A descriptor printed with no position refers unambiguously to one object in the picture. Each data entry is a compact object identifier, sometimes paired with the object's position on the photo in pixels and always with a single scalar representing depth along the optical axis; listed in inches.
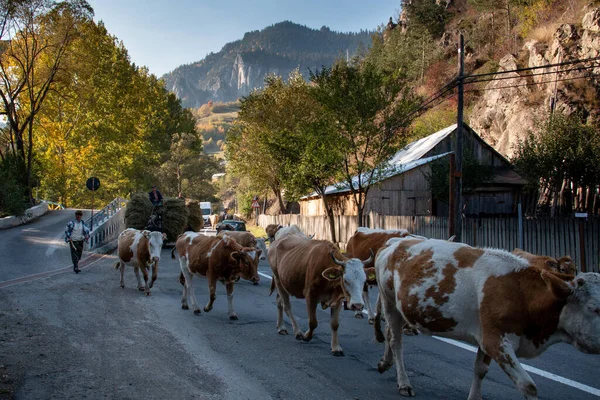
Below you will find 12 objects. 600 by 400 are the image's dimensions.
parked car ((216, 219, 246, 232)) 1085.1
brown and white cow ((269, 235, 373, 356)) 266.2
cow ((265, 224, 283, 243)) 747.1
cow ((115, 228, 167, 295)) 505.4
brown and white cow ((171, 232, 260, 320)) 387.9
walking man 650.8
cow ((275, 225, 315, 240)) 445.1
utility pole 667.4
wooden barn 1218.0
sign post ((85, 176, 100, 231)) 932.1
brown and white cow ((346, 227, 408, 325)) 418.6
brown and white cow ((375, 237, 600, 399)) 171.6
